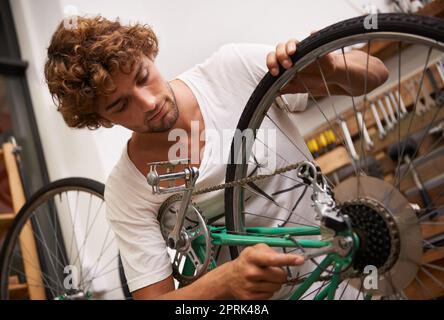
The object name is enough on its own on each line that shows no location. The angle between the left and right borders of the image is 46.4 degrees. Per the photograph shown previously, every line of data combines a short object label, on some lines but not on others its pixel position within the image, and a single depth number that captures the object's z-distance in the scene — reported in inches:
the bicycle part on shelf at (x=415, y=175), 56.8
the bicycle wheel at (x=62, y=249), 66.7
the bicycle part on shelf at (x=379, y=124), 64.5
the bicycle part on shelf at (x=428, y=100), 57.6
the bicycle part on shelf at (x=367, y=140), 64.1
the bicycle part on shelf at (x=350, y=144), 57.7
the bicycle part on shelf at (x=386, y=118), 63.9
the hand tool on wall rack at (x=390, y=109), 63.7
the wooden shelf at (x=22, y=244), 72.6
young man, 38.2
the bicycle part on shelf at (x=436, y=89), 57.0
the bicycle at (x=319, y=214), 28.7
